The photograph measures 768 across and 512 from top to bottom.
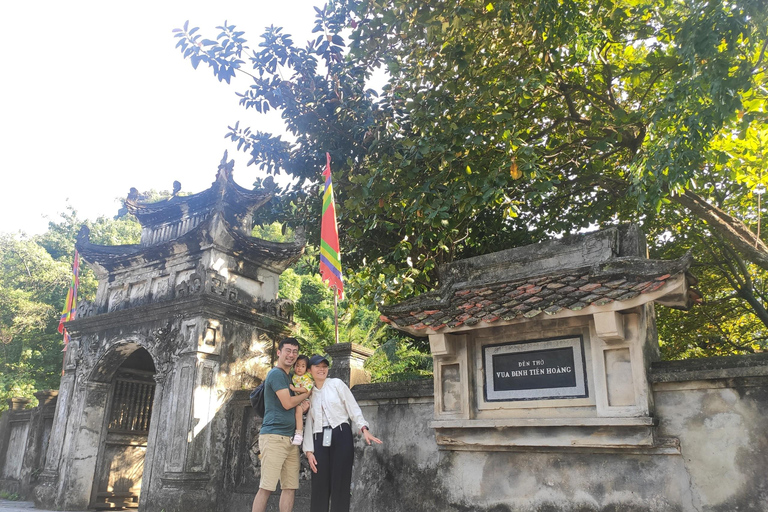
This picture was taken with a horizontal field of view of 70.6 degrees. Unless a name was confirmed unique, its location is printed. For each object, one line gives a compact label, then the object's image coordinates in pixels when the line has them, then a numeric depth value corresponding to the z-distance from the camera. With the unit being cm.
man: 530
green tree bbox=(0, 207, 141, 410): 2030
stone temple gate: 980
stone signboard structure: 516
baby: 539
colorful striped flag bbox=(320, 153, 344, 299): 809
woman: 520
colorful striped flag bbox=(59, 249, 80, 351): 1452
